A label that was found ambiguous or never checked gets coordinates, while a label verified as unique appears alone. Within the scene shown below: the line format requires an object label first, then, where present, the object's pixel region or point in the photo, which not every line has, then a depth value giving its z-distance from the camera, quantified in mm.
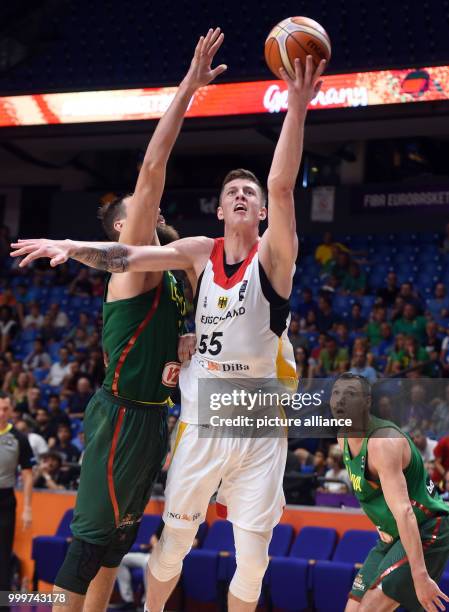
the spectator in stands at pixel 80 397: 13539
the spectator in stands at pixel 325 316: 14133
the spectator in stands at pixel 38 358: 15672
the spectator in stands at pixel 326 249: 15875
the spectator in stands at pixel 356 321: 14016
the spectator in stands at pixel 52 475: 10852
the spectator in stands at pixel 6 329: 16500
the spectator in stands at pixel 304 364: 12557
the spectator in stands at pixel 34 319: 16719
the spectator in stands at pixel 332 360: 12617
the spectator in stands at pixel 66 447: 11633
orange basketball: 4531
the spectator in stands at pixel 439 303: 13820
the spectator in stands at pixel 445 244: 15126
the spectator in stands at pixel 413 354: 12336
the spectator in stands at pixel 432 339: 12564
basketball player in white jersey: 4602
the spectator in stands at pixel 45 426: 12387
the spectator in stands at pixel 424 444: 9375
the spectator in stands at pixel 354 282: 15070
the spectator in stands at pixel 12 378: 14617
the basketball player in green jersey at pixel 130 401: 4609
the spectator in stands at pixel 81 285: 17328
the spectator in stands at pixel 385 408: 7867
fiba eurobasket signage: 16234
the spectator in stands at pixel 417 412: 9227
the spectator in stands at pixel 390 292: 14484
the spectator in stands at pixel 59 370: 15016
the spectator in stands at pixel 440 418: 9297
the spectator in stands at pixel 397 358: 12273
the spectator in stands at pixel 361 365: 11908
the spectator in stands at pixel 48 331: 16359
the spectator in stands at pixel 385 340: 13211
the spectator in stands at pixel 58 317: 16562
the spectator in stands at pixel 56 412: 12492
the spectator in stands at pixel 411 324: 13109
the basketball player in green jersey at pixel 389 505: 4945
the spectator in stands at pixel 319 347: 13068
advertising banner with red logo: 12773
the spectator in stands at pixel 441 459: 8812
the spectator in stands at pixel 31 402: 13609
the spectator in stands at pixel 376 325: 13438
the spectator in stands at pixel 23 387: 14062
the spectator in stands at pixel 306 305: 14680
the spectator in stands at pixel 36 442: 11617
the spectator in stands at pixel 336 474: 9742
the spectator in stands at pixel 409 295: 13750
